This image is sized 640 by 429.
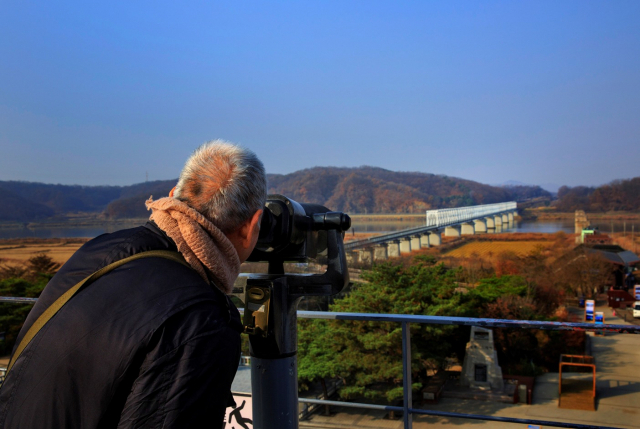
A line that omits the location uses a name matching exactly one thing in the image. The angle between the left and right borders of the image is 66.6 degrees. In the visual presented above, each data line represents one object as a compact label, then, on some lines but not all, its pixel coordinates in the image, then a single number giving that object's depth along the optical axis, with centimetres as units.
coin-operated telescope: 161
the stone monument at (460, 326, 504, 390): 1911
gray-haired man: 82
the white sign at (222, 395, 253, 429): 214
